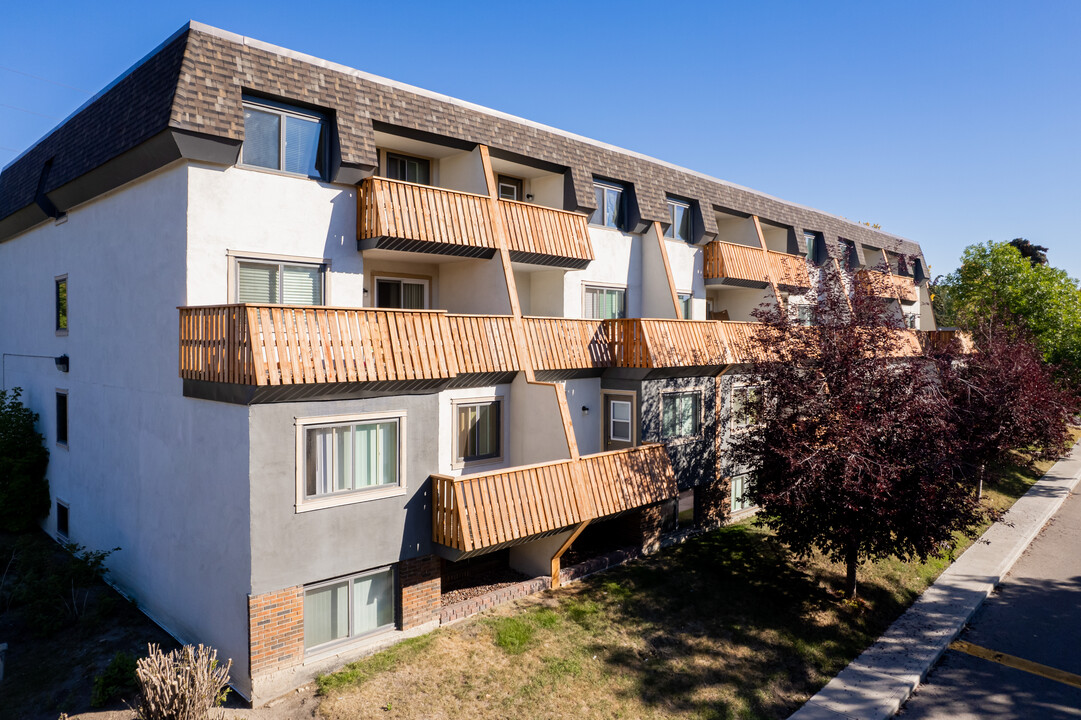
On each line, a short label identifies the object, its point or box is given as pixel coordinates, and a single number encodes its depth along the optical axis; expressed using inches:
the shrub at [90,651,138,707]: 411.5
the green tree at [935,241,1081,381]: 1328.7
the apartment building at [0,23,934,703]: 418.9
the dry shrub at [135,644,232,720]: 344.5
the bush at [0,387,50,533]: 716.0
